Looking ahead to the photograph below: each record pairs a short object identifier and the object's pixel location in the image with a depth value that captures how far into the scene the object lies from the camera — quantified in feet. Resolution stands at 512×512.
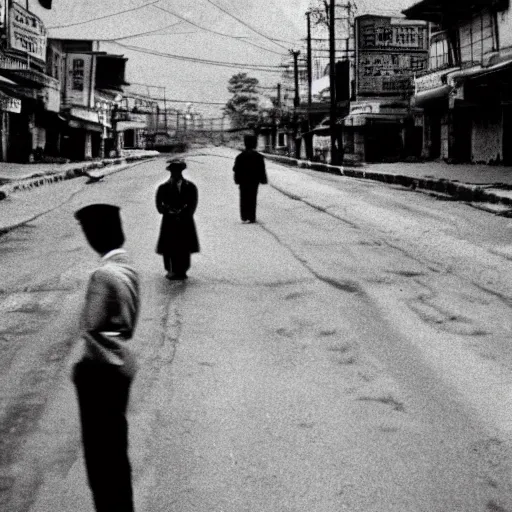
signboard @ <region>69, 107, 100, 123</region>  157.51
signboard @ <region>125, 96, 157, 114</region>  314.12
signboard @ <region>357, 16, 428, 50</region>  153.58
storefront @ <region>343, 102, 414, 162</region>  150.82
